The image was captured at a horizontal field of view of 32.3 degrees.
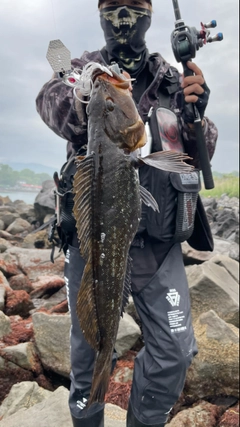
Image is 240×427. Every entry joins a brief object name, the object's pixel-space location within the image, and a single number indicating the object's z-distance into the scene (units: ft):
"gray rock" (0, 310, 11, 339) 10.03
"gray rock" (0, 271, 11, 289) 15.21
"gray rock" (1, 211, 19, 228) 46.08
